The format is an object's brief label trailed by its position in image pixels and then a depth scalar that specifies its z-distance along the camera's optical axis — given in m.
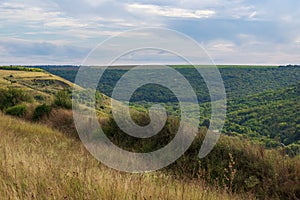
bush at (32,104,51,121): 16.90
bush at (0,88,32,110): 22.45
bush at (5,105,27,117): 18.48
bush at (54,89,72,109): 17.81
